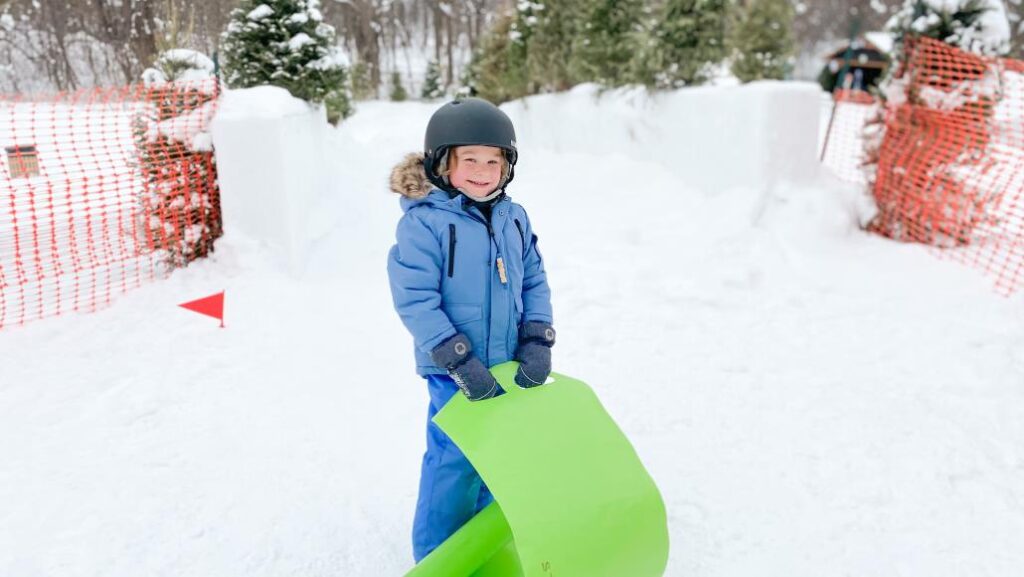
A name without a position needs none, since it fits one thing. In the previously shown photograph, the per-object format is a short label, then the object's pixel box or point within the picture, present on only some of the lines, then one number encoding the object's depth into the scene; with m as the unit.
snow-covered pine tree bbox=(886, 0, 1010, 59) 5.97
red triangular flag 4.35
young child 2.00
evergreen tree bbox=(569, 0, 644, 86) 10.41
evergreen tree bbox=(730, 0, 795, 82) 15.72
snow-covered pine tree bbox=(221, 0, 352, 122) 6.85
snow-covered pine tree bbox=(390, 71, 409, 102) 22.45
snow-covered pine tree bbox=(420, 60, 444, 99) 25.12
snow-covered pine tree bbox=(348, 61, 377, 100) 12.86
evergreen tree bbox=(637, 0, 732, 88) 7.85
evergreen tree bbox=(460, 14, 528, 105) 14.34
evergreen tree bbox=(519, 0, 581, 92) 12.60
